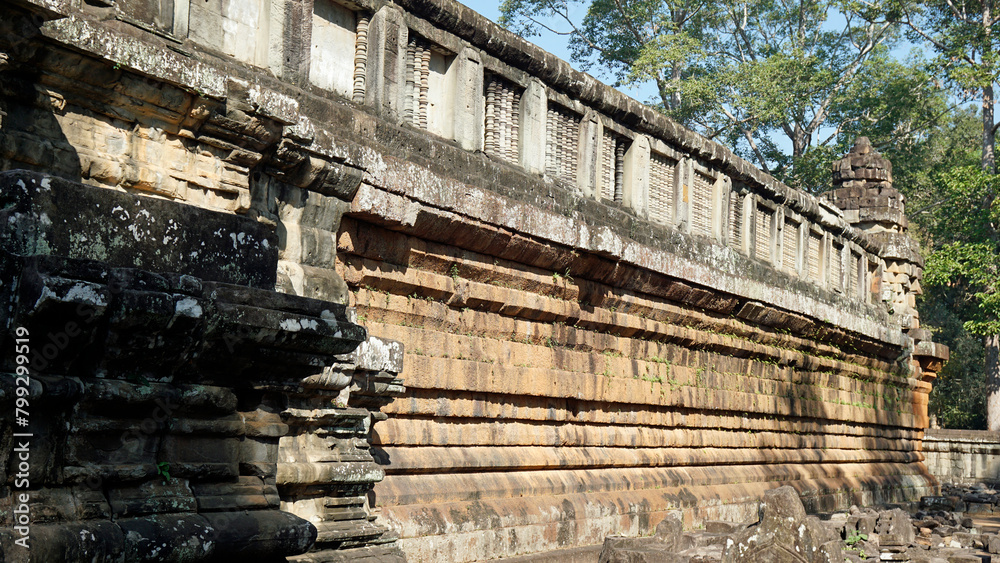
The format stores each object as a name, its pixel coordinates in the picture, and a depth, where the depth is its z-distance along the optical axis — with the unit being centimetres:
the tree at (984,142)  2486
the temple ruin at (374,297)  301
